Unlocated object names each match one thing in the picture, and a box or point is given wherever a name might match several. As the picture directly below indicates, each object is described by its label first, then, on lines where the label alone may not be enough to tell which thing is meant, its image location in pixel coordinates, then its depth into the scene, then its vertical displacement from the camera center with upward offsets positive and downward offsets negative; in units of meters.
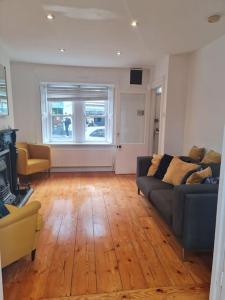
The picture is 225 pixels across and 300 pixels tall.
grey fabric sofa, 2.00 -0.89
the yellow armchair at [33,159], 4.39 -0.91
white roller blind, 5.26 +0.59
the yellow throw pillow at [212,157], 2.94 -0.52
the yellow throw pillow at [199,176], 2.46 -0.64
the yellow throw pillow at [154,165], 3.58 -0.77
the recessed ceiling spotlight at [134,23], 2.62 +1.15
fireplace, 3.29 -1.00
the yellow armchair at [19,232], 1.78 -0.98
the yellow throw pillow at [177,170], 2.90 -0.72
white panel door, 5.25 -0.35
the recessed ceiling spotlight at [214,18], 2.42 +1.12
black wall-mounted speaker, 5.14 +0.99
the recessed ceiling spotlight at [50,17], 2.52 +1.16
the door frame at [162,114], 4.16 +0.08
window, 5.29 +0.09
